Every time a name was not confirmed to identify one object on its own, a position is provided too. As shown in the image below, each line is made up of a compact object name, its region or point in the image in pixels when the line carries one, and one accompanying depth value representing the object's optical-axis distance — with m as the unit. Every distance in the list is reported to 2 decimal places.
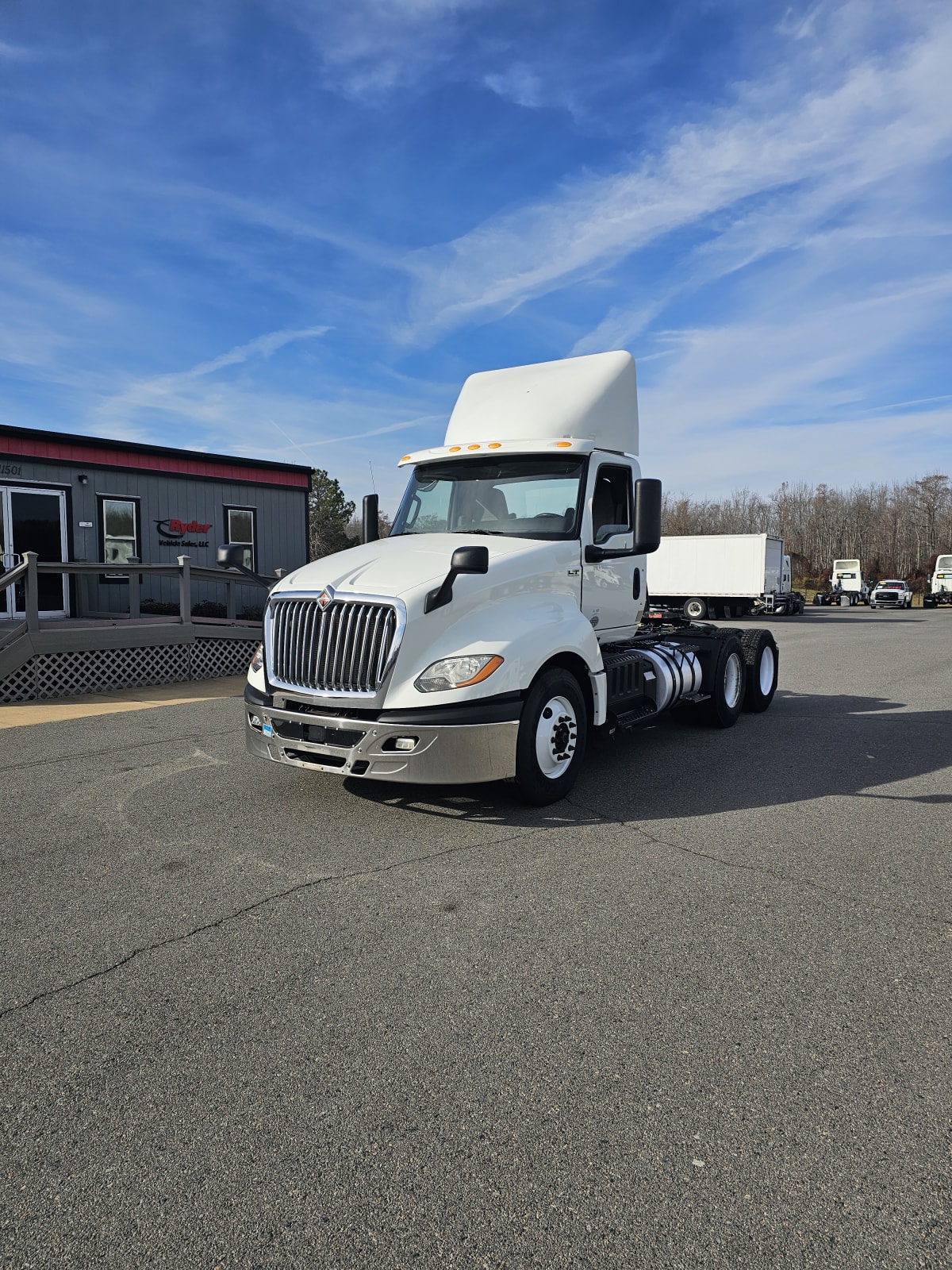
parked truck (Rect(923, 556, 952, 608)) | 47.19
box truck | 32.16
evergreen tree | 59.03
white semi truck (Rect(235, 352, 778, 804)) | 5.20
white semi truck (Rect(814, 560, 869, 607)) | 47.16
